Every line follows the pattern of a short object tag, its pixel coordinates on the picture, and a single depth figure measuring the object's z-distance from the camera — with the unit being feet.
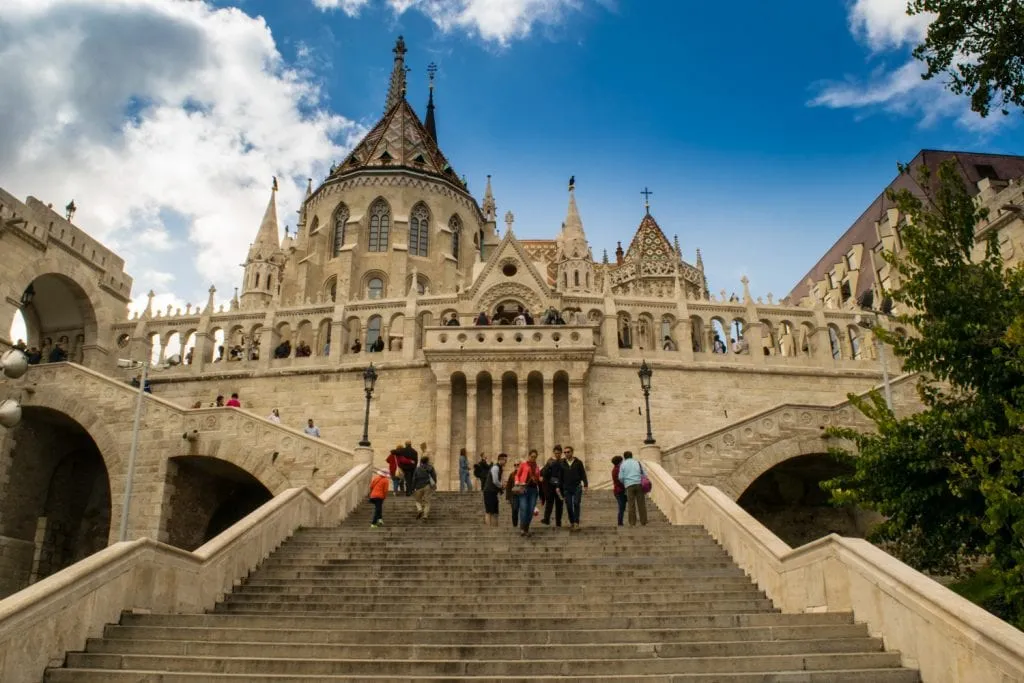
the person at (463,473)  66.64
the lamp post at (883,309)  66.95
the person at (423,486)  50.06
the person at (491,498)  47.83
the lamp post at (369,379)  65.36
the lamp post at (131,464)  59.77
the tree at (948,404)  33.96
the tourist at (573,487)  45.09
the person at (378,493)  48.08
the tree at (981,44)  44.16
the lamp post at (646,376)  63.87
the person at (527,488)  43.83
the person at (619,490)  47.55
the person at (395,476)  59.77
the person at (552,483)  46.47
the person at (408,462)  56.29
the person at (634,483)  46.80
